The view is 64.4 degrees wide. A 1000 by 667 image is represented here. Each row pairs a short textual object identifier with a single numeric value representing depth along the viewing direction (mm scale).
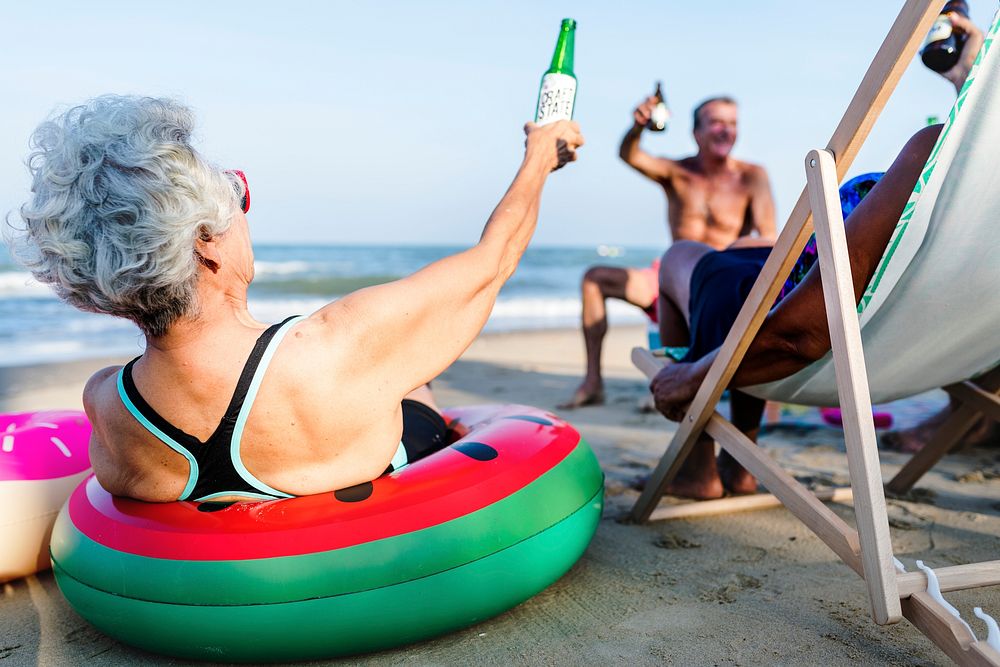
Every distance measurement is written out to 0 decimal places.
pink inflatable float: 2270
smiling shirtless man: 5305
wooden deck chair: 1546
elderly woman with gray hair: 1533
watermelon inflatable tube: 1728
